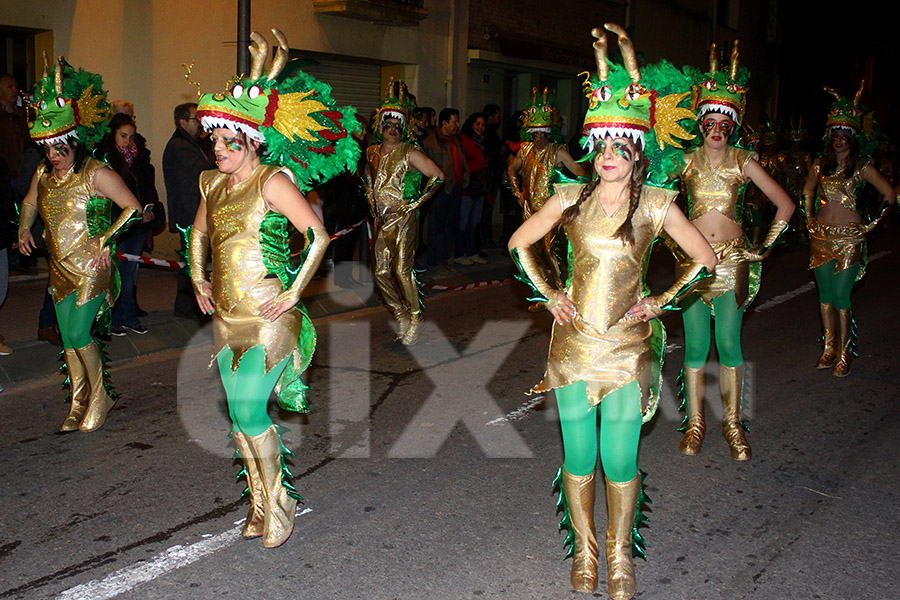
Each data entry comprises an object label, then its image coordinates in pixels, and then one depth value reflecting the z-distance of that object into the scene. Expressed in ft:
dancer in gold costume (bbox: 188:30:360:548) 13.65
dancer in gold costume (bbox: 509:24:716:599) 12.48
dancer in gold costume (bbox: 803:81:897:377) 25.20
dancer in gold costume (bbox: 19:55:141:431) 18.65
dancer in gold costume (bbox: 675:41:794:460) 18.20
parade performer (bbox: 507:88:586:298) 32.40
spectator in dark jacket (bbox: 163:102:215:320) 30.40
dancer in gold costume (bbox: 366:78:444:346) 26.84
